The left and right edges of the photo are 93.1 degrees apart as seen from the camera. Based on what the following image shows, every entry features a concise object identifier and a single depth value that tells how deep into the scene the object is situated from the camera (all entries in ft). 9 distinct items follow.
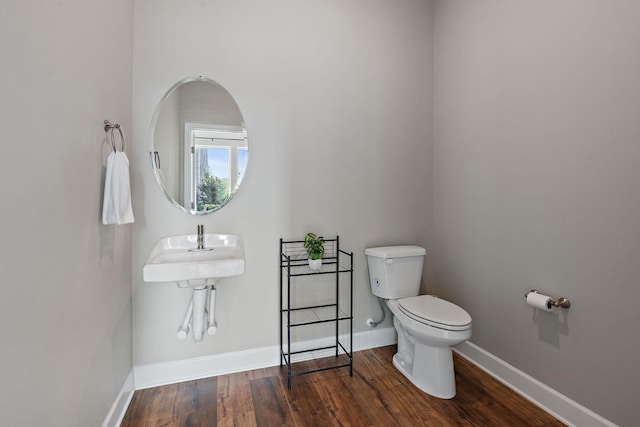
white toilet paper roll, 5.17
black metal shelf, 6.83
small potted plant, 6.61
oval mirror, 6.15
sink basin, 4.76
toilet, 5.64
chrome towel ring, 4.57
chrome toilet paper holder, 5.13
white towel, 4.43
